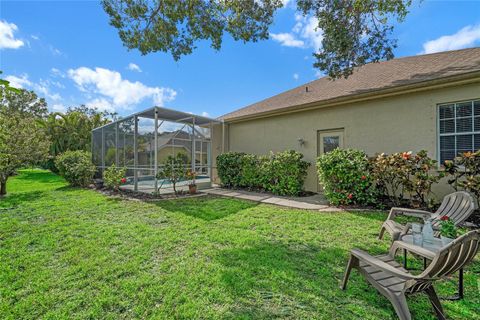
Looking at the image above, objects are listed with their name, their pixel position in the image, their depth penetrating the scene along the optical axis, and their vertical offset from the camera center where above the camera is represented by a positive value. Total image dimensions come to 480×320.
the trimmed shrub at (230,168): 10.23 -0.29
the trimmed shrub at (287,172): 8.30 -0.38
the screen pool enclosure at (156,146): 9.30 +0.75
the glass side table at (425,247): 2.52 -1.02
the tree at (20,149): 9.27 +0.63
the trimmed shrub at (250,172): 9.47 -0.42
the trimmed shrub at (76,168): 11.64 -0.27
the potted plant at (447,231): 2.60 -0.82
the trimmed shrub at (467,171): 5.07 -0.23
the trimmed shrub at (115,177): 9.51 -0.61
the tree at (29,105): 30.25 +8.19
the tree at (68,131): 19.41 +2.76
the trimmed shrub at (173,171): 8.61 -0.33
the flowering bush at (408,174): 5.73 -0.34
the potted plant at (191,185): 9.12 -0.93
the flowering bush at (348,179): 6.44 -0.50
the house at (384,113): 6.13 +1.70
